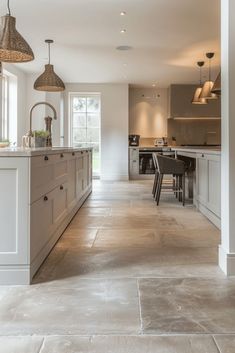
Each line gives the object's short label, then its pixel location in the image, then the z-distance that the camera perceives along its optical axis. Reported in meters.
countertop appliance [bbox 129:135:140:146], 10.07
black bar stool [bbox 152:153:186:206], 5.41
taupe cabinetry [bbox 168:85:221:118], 9.66
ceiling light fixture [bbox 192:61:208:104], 6.73
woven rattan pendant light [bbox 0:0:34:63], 3.01
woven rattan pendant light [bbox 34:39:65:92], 5.16
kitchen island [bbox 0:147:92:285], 2.19
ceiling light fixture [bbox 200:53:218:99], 6.29
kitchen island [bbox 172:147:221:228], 3.84
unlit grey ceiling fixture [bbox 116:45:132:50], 6.28
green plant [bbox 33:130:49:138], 3.93
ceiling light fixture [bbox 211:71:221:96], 4.53
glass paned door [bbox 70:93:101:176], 10.01
